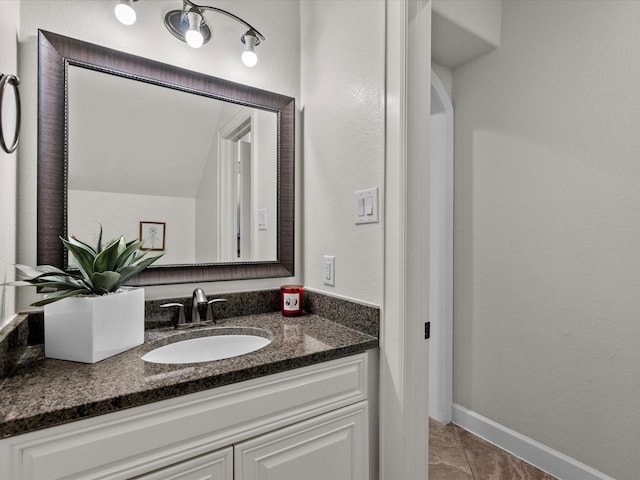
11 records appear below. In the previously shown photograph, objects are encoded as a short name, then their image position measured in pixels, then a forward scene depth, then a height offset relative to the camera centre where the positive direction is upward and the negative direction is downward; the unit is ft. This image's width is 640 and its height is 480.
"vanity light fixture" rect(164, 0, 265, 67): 4.14 +2.75
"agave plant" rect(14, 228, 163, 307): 2.97 -0.29
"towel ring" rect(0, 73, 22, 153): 2.80 +1.24
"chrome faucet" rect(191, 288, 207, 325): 4.12 -0.75
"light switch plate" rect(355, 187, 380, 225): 3.84 +0.41
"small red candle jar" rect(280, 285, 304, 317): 4.67 -0.84
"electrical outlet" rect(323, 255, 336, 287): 4.51 -0.40
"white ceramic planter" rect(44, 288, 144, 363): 2.93 -0.77
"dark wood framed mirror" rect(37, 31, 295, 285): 3.56 +1.25
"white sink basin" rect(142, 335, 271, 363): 3.72 -1.23
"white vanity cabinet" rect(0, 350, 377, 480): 2.25 -1.55
